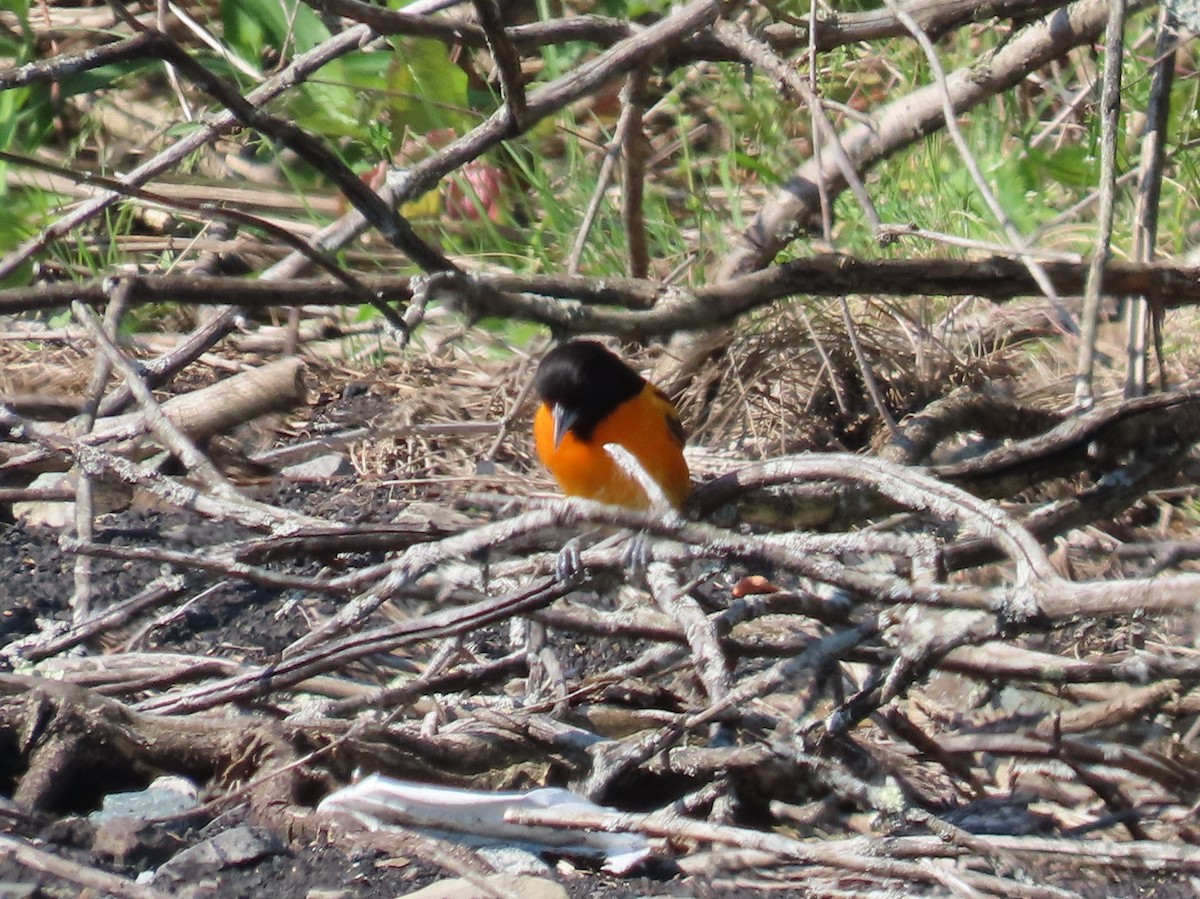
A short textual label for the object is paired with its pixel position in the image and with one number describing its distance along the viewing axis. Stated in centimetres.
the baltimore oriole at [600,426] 798
